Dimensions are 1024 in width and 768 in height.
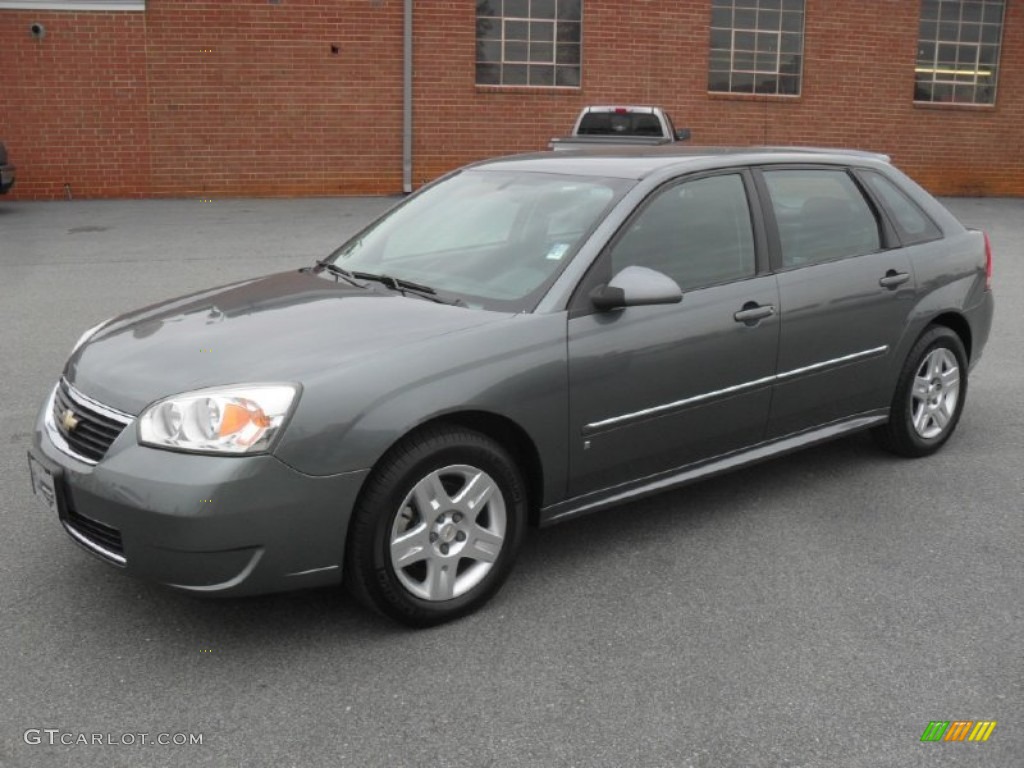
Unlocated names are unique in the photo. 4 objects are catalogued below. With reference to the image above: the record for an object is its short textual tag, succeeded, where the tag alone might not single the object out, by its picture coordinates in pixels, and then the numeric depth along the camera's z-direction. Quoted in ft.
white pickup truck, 51.87
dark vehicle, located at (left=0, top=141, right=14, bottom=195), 53.11
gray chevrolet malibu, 11.06
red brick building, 57.98
